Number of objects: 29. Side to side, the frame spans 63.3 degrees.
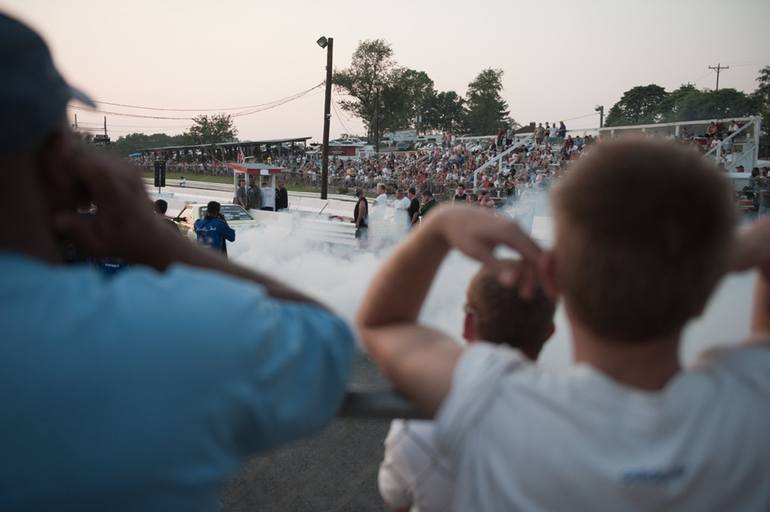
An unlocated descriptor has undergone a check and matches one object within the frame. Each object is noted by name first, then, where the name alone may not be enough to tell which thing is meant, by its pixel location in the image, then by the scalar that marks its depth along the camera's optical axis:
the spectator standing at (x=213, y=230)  9.40
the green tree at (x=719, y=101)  61.41
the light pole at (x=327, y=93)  29.31
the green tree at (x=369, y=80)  77.19
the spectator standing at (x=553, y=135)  32.88
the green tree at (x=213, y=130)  87.56
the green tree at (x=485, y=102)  98.94
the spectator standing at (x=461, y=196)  14.60
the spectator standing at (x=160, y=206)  9.15
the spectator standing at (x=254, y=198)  19.09
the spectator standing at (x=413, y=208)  14.28
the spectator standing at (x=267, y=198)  19.39
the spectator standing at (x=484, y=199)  13.07
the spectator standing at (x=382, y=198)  15.45
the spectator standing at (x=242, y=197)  19.28
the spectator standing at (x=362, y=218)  13.41
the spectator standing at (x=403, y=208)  14.55
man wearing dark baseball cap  0.83
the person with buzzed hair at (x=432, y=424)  1.39
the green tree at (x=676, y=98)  74.31
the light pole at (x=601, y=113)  73.61
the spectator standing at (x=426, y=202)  14.74
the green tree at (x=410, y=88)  79.19
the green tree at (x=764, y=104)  51.69
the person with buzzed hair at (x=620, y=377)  0.94
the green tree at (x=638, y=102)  87.33
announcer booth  19.50
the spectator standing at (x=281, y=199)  19.98
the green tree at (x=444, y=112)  118.88
